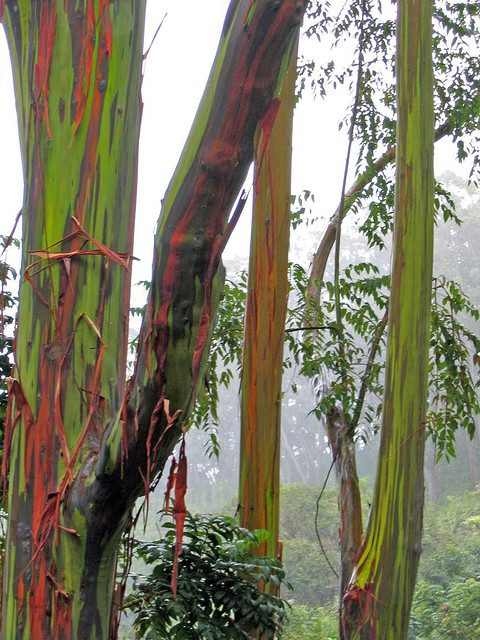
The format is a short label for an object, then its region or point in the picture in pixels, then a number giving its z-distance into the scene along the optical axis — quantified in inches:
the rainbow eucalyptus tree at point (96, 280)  237.3
